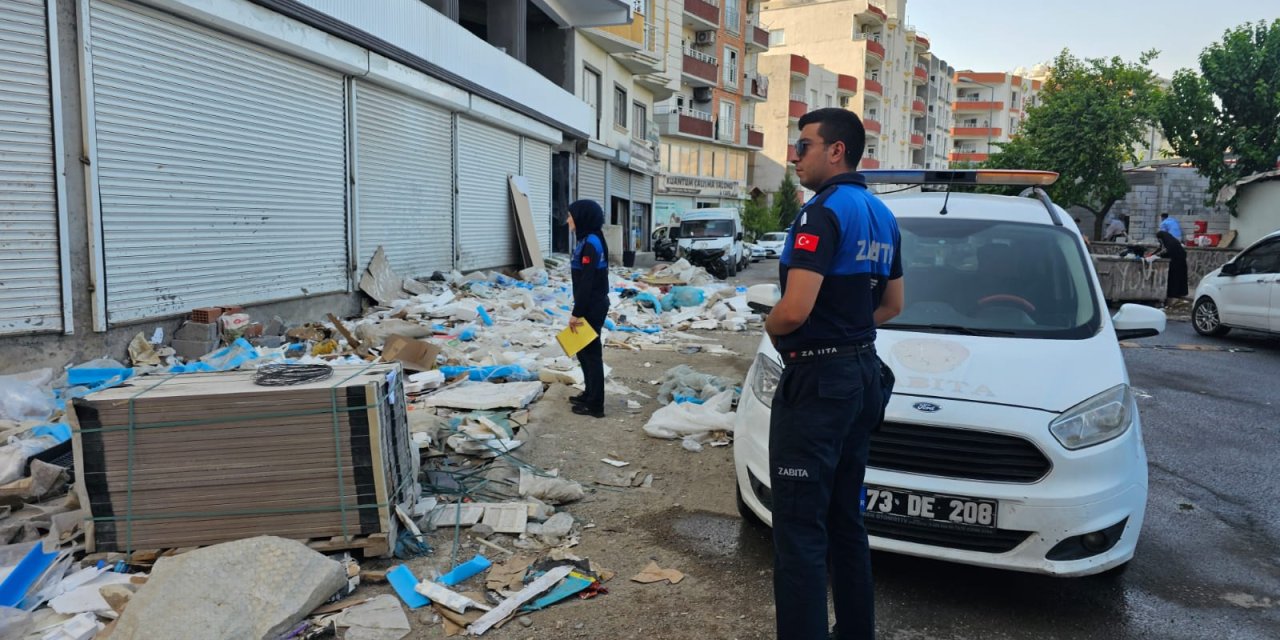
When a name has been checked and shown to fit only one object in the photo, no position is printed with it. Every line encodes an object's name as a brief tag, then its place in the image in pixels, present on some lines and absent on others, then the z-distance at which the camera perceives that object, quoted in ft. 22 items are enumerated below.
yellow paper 20.72
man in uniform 8.59
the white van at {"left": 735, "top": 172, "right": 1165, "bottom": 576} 10.76
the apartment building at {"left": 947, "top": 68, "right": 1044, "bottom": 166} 289.33
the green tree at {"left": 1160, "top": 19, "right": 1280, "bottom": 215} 75.41
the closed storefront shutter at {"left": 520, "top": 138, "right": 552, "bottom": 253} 62.18
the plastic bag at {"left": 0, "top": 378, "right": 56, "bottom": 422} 17.84
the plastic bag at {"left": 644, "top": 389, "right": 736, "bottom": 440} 20.06
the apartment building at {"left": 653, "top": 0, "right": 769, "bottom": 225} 143.95
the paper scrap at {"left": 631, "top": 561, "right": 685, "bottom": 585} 12.28
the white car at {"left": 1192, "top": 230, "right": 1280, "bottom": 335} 36.52
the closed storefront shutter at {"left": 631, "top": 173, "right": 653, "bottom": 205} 103.79
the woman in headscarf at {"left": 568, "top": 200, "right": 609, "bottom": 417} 21.29
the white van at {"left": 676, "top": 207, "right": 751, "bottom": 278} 81.35
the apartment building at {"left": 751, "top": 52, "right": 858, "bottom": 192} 185.16
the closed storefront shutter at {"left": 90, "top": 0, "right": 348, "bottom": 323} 22.68
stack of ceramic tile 11.47
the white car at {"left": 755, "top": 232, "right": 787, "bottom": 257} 127.85
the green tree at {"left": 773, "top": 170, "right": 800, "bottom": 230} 167.32
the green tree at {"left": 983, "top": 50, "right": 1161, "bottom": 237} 88.12
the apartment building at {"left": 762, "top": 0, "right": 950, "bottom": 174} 211.20
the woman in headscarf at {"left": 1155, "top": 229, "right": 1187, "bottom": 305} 50.88
